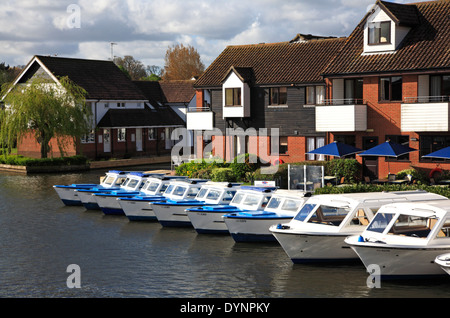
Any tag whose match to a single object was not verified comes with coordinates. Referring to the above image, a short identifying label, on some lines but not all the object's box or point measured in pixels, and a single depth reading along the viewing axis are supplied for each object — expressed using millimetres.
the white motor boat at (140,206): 35625
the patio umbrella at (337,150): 37938
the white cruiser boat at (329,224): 25062
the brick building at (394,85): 39250
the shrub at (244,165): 43594
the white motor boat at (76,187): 41656
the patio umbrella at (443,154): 34012
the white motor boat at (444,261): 21034
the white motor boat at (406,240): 22359
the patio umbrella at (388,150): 36062
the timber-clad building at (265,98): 49062
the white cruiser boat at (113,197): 37750
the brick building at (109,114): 70188
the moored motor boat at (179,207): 33500
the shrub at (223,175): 41219
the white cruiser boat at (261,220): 29000
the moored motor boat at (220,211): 31141
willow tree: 61844
